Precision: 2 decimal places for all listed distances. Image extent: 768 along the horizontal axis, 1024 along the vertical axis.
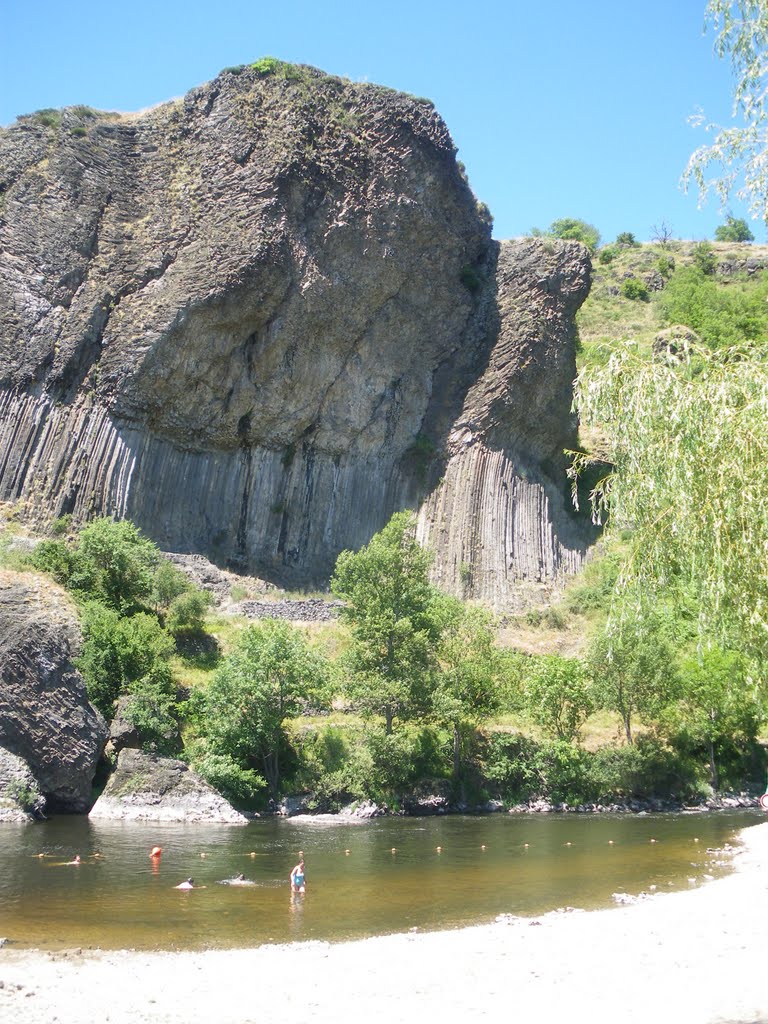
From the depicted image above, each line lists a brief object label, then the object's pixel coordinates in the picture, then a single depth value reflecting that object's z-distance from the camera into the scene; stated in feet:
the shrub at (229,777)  104.01
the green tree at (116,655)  115.85
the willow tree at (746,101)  45.11
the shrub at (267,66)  184.03
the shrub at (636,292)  326.44
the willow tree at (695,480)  43.21
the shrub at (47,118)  178.70
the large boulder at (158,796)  99.50
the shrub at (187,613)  141.49
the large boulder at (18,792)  96.37
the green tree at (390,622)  114.11
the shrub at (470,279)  204.23
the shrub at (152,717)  109.91
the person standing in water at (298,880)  66.33
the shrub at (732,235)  405.63
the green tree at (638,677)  123.24
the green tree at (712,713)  125.39
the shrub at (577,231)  403.75
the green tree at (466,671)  117.29
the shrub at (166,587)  144.77
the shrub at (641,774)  117.70
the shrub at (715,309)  278.52
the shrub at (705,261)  344.08
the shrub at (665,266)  340.39
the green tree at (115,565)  138.00
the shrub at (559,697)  123.65
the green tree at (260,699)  108.27
